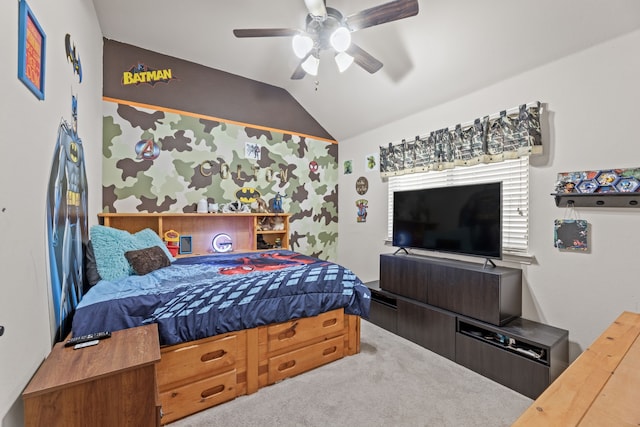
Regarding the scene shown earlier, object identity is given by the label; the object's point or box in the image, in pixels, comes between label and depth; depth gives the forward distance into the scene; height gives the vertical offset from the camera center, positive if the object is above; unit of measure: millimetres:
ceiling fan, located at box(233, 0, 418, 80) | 1834 +1317
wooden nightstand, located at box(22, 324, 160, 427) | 1023 -677
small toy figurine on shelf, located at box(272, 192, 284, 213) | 4000 +115
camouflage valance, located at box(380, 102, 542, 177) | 2371 +699
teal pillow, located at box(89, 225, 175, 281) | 2006 -286
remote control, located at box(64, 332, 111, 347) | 1333 -614
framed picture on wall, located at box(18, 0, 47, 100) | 1034 +632
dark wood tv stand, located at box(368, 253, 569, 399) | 2033 -899
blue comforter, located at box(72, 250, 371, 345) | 1593 -560
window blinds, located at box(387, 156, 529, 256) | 2486 +196
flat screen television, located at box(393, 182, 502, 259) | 2439 -55
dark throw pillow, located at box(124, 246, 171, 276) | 2140 -374
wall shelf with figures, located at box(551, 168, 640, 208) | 1919 +188
